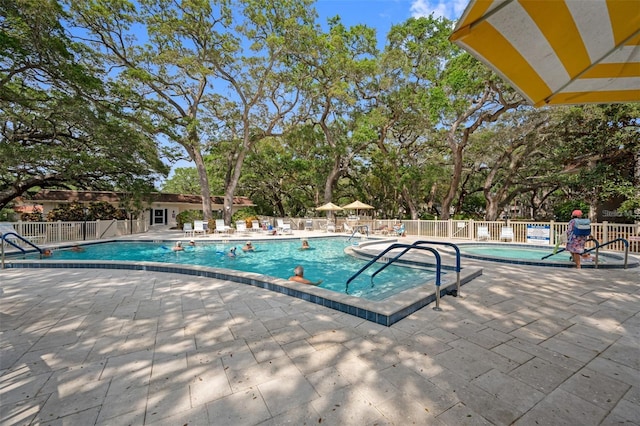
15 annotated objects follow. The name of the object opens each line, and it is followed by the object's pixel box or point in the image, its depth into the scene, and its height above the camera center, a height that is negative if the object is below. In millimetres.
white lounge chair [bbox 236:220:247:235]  17006 -1003
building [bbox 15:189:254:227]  17984 +847
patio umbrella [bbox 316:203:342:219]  17562 +285
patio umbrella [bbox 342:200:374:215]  17241 +409
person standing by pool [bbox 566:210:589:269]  5918 -677
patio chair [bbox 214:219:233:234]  16188 -955
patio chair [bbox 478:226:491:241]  12031 -945
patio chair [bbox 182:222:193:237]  14979 -988
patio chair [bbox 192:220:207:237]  15575 -914
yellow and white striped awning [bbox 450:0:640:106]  1600 +1148
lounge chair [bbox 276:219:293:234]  17322 -1028
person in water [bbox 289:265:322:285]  5422 -1350
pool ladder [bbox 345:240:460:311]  3556 -860
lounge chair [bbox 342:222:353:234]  17270 -1029
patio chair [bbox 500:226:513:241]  11352 -911
